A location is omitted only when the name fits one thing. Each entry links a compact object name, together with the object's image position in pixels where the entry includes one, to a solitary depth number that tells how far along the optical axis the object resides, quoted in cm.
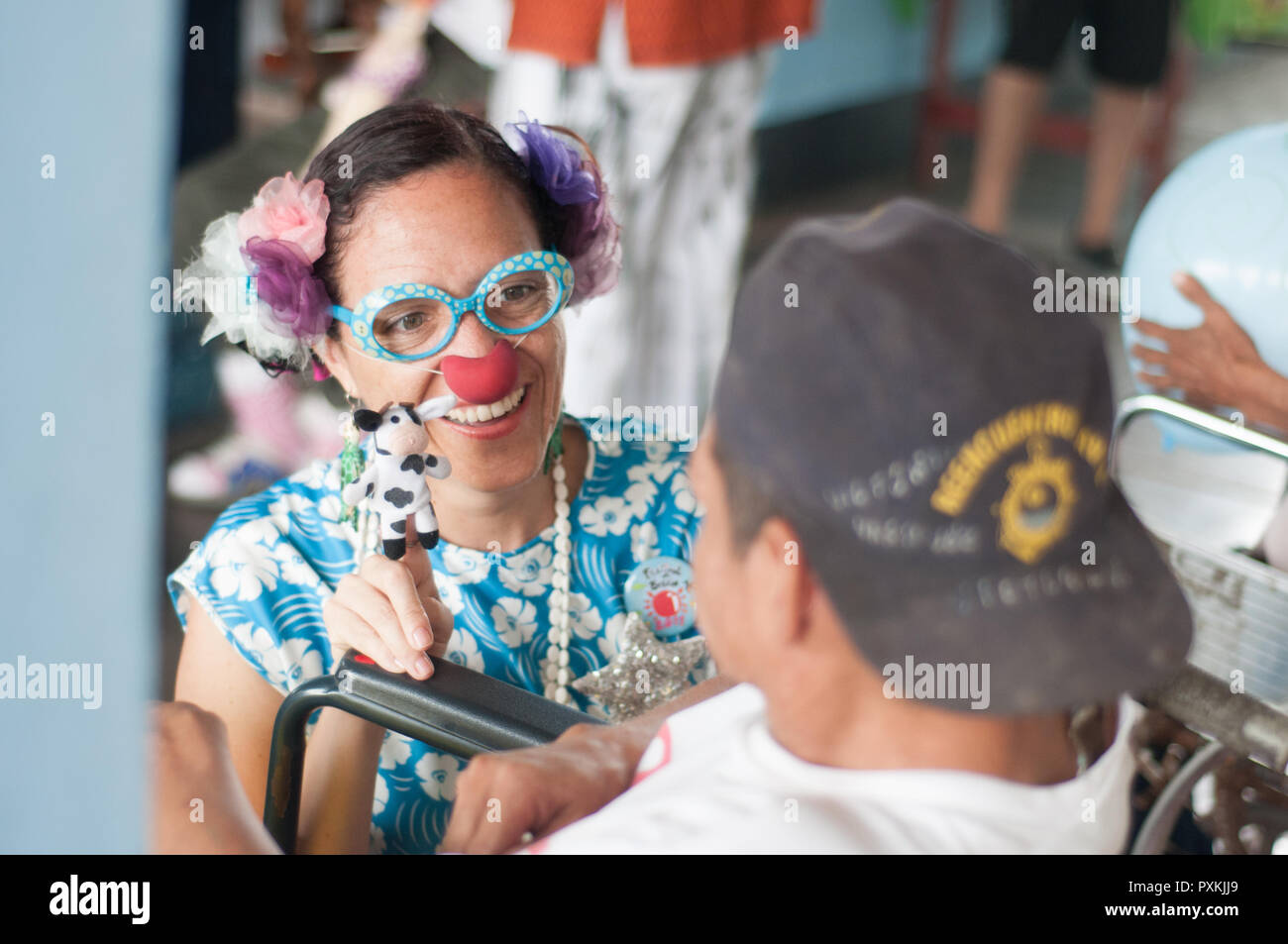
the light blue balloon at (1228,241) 241
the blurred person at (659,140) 303
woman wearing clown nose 219
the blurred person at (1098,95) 506
